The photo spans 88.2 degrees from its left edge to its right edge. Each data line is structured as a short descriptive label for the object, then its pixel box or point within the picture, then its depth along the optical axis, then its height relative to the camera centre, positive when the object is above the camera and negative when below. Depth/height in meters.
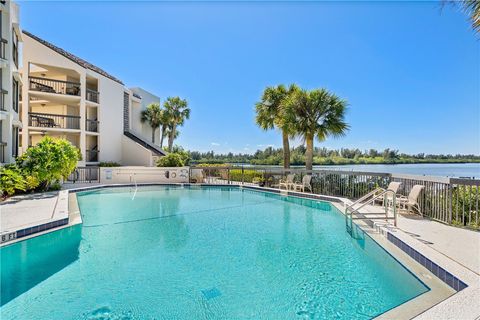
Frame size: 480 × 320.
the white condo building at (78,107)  16.09 +4.09
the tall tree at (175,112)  27.60 +5.46
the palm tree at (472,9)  3.67 +2.29
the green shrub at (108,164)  18.20 -0.28
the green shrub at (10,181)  9.02 -0.78
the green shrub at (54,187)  11.79 -1.29
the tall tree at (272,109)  16.81 +3.59
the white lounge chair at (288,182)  12.09 -1.12
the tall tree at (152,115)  26.36 +4.82
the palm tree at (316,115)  12.97 +2.38
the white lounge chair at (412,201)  6.43 -1.09
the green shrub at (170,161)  16.84 -0.06
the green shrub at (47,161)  10.42 -0.03
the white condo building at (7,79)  11.00 +3.70
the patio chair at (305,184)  11.39 -1.14
